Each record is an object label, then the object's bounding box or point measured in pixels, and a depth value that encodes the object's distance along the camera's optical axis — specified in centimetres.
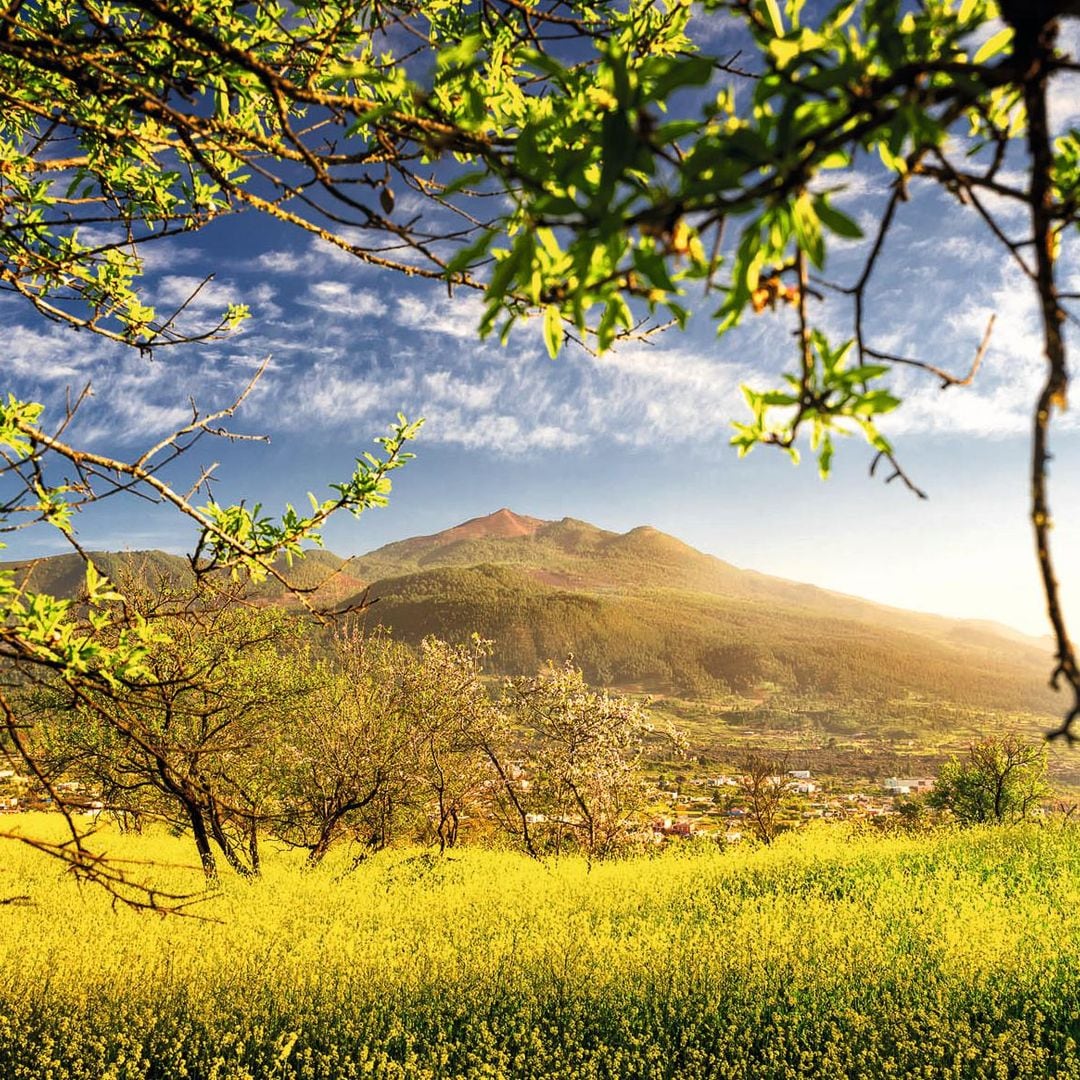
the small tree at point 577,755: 2878
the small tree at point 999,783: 3053
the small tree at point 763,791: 3389
